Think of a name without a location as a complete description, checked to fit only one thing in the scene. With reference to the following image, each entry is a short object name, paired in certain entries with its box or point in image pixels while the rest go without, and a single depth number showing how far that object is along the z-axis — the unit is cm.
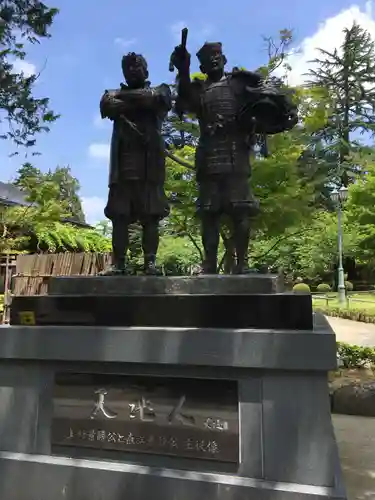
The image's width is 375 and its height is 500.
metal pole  2027
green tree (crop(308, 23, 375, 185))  3372
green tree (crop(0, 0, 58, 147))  854
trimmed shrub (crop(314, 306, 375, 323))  1579
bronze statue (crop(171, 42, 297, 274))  388
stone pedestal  273
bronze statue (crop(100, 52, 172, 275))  389
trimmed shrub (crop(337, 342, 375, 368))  812
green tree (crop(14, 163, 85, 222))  1580
